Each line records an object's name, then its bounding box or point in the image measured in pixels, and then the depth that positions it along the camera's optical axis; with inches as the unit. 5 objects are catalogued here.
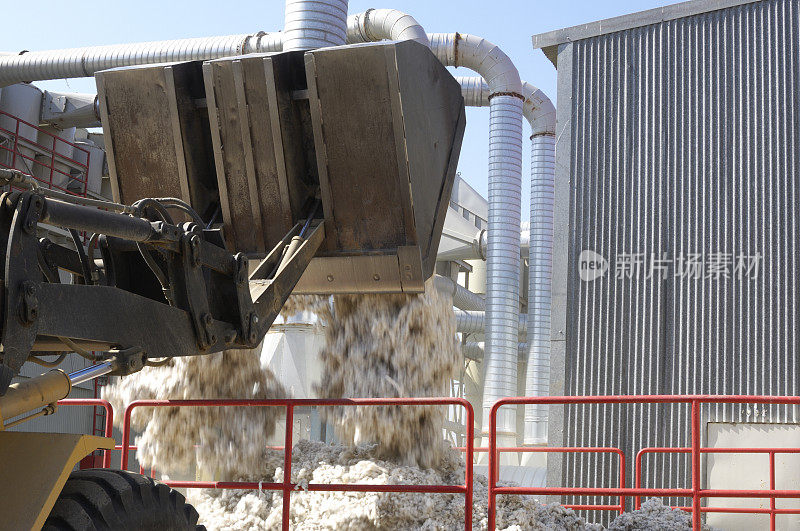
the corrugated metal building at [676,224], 356.5
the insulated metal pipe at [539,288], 621.9
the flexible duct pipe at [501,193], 573.3
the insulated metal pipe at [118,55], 585.6
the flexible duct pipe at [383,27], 552.7
